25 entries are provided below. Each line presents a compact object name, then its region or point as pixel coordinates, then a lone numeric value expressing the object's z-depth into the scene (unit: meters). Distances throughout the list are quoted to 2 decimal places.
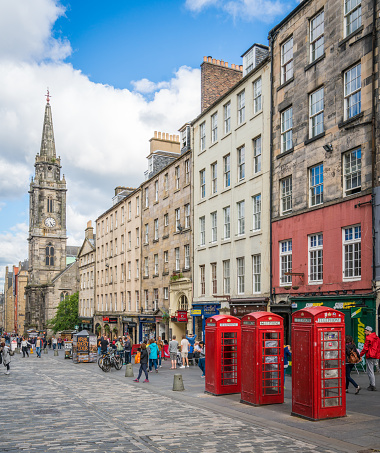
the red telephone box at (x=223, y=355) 15.83
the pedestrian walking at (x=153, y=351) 24.22
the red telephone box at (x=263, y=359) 13.66
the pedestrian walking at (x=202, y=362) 20.69
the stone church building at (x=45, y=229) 108.12
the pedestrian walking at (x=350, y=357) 14.48
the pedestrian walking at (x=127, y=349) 30.14
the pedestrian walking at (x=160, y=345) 31.67
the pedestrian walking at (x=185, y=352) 26.84
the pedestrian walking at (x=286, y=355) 17.31
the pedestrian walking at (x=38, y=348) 43.22
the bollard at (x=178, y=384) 17.44
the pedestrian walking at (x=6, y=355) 25.31
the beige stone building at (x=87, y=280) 65.75
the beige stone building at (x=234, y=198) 26.61
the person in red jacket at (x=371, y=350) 14.56
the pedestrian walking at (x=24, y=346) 44.38
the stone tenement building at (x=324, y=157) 19.20
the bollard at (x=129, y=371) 22.62
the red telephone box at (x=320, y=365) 11.58
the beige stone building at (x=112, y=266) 51.12
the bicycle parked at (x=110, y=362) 26.31
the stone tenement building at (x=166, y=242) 36.44
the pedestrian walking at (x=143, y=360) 20.20
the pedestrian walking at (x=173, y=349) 26.28
